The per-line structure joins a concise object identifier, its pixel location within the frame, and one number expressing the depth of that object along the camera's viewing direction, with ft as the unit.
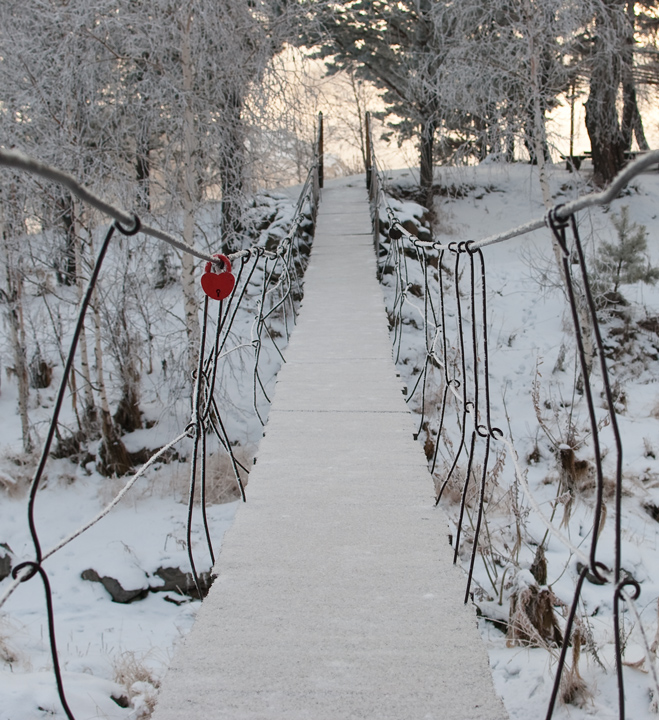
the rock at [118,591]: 15.87
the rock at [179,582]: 16.10
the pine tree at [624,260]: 29.35
